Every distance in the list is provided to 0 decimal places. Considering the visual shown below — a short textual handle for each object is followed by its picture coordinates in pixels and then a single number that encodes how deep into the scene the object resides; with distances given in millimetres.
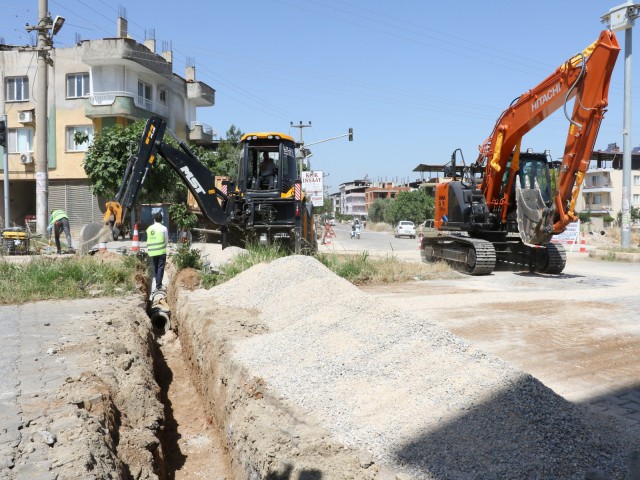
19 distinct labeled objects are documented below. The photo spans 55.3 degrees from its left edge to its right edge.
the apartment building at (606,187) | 76000
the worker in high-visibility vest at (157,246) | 11484
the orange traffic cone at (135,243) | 14712
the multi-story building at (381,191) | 143375
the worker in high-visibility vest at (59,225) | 17328
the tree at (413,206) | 72644
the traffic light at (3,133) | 20062
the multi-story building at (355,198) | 156875
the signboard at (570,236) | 25188
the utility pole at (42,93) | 19875
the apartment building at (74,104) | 30312
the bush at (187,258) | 12297
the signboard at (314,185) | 20580
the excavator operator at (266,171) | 14891
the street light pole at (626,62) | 21938
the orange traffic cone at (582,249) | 23281
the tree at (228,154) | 35625
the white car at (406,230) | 48781
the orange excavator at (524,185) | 12719
